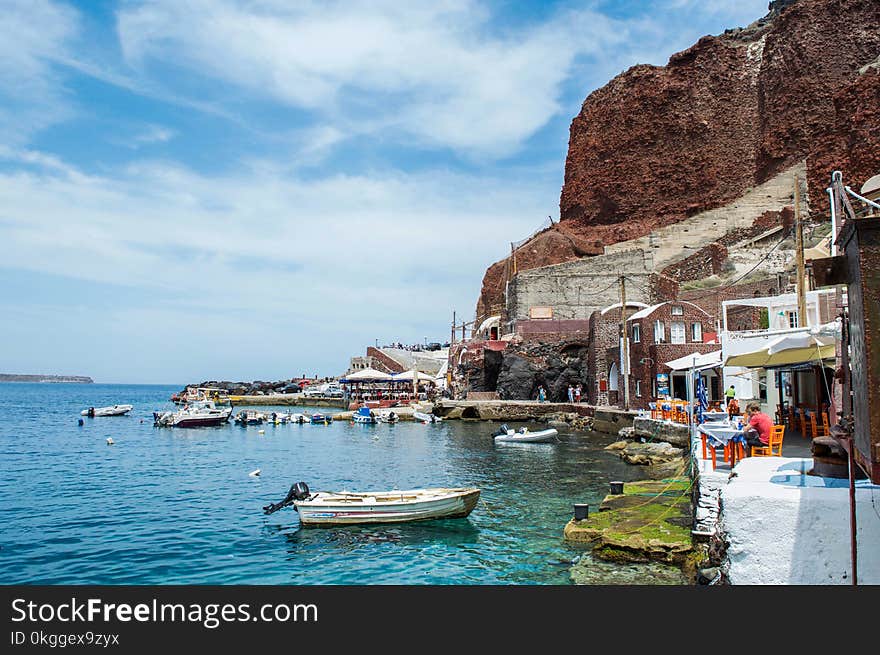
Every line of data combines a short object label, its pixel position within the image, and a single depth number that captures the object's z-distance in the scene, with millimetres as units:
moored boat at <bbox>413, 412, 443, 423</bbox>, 53469
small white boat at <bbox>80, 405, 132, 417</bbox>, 67231
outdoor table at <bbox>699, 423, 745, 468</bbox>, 13458
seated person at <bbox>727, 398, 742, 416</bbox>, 20750
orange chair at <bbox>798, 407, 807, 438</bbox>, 18078
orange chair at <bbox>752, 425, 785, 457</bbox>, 12811
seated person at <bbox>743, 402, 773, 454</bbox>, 12688
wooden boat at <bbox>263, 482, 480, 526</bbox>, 17219
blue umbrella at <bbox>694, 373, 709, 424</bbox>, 28481
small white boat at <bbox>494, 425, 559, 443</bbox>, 35969
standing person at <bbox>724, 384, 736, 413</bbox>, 27112
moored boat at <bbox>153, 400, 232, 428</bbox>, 53375
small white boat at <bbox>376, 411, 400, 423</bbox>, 55188
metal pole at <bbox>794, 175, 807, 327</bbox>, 18219
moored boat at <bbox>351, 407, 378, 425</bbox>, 54781
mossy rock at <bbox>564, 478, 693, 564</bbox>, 12484
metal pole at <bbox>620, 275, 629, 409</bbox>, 41969
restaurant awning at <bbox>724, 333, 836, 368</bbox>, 14820
